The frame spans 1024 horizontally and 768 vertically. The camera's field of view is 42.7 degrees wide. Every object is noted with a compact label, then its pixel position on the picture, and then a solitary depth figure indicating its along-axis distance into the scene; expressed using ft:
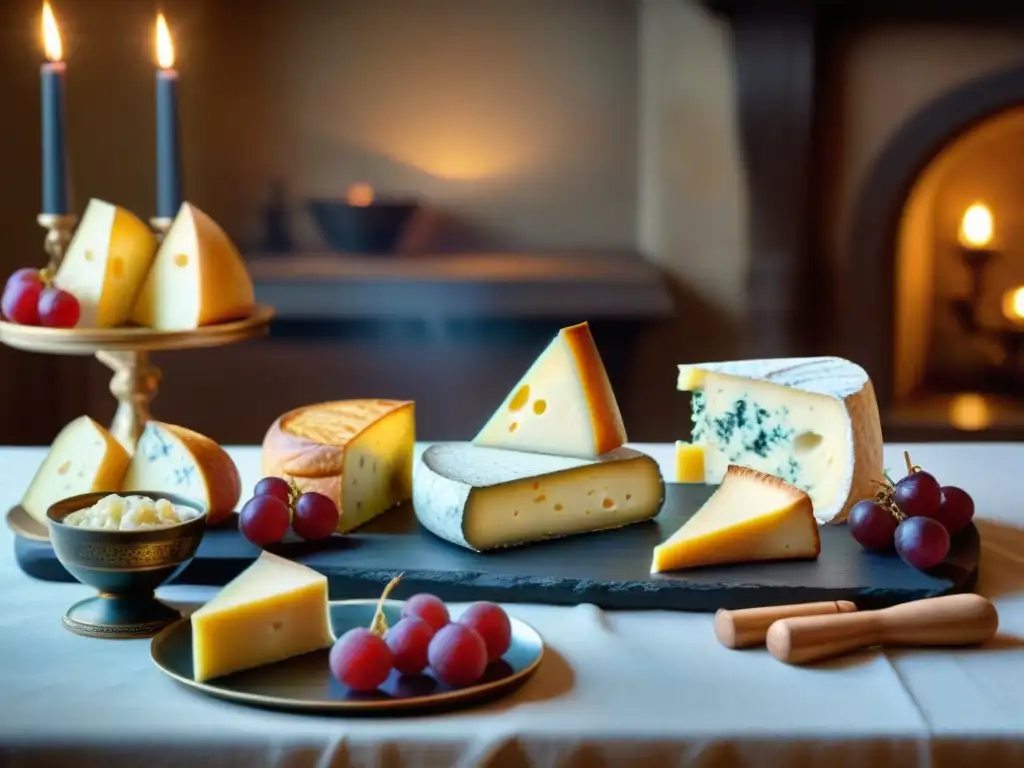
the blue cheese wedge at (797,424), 4.62
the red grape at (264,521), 4.09
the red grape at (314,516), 4.18
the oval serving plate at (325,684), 3.08
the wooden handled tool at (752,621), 3.55
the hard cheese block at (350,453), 4.51
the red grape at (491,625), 3.24
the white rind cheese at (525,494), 4.26
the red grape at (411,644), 3.15
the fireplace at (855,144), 9.82
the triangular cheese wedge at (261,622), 3.25
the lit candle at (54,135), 5.17
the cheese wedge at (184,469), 4.27
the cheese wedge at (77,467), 4.33
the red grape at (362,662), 3.10
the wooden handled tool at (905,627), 3.46
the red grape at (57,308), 4.85
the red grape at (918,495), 4.23
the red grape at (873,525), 4.16
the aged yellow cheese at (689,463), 5.16
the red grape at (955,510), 4.37
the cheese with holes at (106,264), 5.13
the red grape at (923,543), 3.96
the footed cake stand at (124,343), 4.66
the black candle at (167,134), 5.47
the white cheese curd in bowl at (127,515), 3.63
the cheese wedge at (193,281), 5.12
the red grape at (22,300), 4.88
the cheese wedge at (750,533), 4.05
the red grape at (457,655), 3.12
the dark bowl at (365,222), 10.75
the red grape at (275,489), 4.21
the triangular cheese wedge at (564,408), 4.58
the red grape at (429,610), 3.26
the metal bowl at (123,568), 3.57
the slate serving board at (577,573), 3.88
